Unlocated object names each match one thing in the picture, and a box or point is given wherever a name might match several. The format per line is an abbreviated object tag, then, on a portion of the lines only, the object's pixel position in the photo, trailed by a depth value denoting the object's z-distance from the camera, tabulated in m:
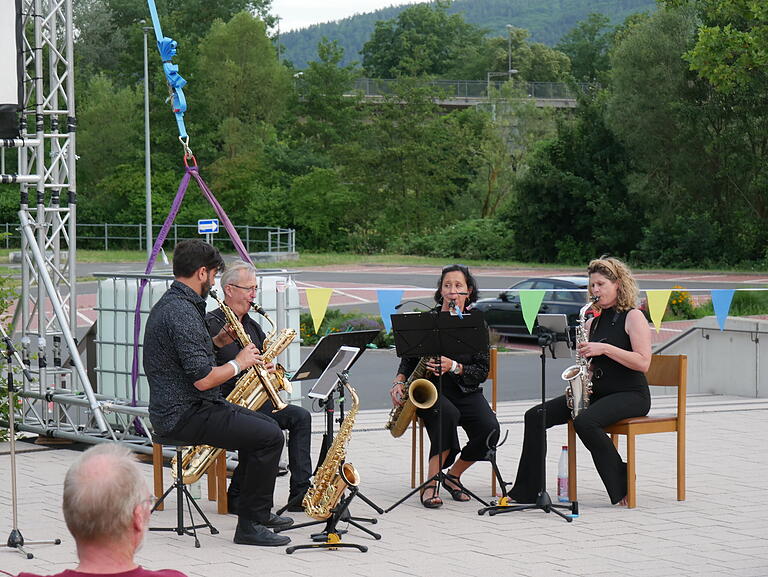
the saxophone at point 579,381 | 12.99
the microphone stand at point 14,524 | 10.71
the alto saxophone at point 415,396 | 13.18
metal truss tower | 16.09
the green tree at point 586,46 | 172.24
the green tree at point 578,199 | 75.26
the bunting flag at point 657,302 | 17.80
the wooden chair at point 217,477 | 12.78
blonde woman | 12.89
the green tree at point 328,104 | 94.95
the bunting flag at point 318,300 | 17.02
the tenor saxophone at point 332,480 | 11.64
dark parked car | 34.15
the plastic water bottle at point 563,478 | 13.14
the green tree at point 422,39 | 165.28
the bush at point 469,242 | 78.22
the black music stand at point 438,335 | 12.60
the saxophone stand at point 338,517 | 11.15
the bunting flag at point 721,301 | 17.93
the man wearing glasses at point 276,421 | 12.58
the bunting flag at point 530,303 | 17.43
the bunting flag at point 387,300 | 16.91
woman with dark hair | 13.19
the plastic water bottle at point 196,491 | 13.70
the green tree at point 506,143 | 85.55
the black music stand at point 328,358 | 11.94
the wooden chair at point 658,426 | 12.87
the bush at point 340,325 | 34.67
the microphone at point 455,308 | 12.68
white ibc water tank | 15.36
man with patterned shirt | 11.15
